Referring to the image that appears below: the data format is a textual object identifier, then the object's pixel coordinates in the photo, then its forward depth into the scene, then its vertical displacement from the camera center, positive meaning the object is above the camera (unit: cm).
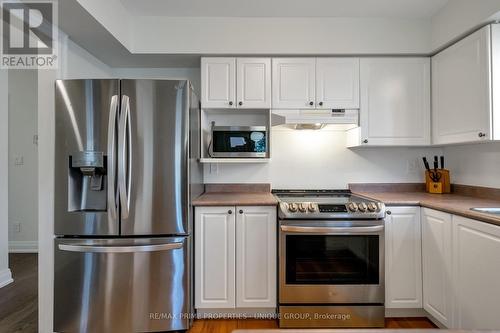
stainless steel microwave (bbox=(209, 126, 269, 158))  229 +22
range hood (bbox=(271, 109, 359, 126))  232 +45
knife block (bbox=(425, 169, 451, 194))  244 -16
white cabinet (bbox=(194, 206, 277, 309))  201 -69
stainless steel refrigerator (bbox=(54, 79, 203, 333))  177 -23
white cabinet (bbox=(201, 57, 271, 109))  232 +76
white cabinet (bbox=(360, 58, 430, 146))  235 +65
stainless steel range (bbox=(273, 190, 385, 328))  195 -74
